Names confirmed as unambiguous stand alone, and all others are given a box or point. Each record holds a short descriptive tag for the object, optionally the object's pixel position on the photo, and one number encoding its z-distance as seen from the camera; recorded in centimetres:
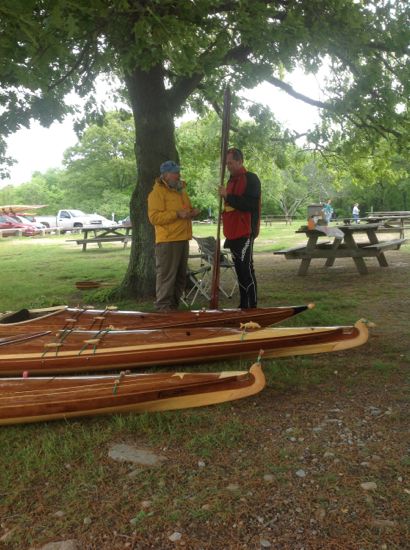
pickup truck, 3619
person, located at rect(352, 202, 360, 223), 3232
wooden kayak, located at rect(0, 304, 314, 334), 454
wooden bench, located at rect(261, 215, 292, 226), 3926
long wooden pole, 591
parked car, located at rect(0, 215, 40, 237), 3306
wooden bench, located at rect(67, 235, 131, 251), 1830
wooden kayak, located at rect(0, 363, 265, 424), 319
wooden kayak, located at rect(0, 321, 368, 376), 396
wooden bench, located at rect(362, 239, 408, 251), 941
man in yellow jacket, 573
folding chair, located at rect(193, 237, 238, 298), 766
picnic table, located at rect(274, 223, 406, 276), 957
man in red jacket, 561
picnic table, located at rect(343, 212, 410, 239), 1413
